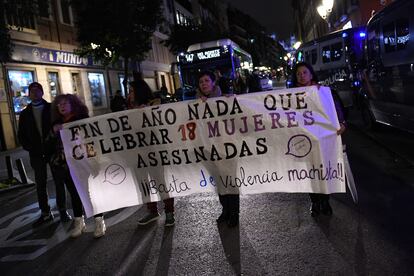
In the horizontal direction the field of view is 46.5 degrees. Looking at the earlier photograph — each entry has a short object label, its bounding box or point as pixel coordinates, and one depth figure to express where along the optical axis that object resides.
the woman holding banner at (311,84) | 5.22
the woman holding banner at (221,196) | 5.39
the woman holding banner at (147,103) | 5.73
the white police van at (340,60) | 14.66
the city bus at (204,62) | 21.17
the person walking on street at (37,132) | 6.39
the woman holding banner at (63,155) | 5.73
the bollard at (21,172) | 10.42
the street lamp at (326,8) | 21.91
